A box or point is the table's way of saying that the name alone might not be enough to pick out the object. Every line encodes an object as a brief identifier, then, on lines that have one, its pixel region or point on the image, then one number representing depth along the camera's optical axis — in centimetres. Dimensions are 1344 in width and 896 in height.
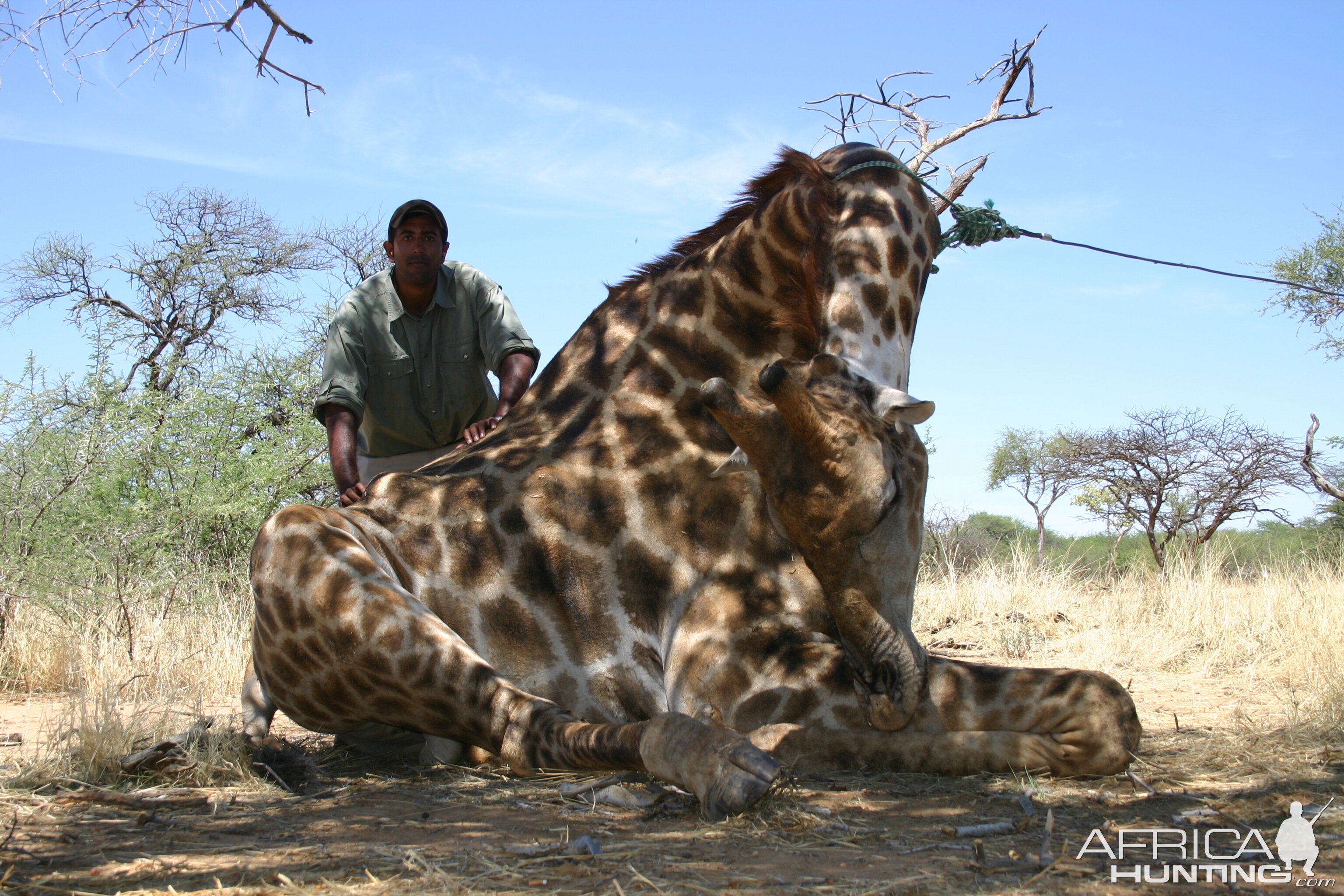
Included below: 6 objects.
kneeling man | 613
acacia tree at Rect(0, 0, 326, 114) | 506
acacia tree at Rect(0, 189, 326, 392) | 1695
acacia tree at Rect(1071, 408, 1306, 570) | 1555
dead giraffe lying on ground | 345
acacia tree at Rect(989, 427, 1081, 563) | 2088
